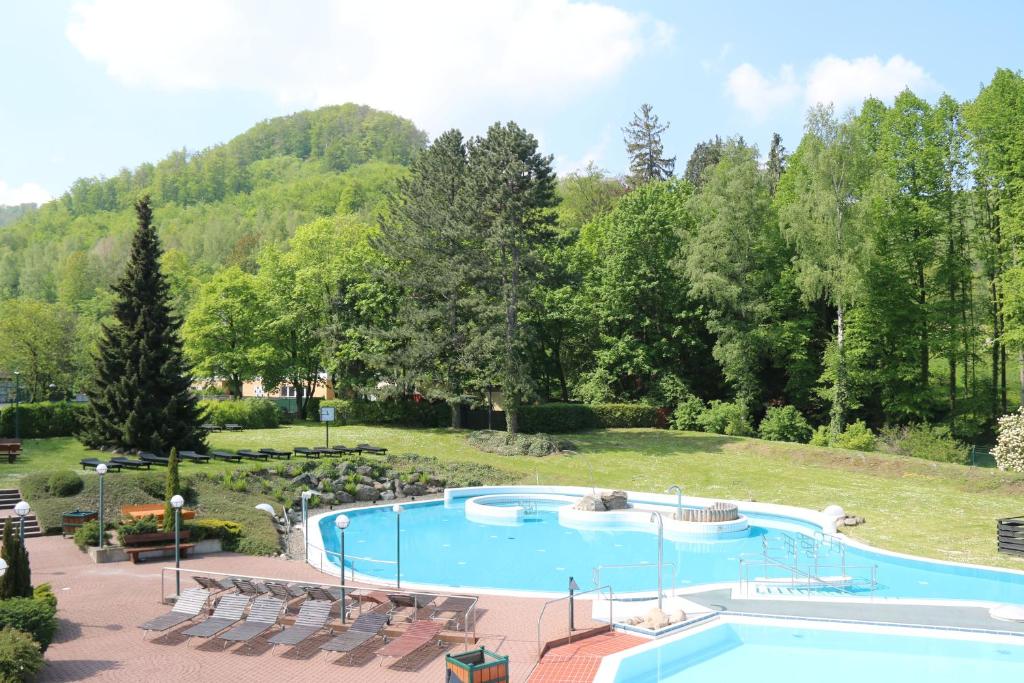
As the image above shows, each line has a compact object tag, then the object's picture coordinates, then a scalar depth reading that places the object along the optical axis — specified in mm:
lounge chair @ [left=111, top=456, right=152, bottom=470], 28219
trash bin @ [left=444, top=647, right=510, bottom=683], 10430
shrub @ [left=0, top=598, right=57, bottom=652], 11641
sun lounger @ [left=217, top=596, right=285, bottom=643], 12859
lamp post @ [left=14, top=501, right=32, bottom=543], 14555
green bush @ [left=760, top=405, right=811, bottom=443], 43438
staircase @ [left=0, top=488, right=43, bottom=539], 22330
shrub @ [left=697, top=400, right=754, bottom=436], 43794
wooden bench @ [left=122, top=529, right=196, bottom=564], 19531
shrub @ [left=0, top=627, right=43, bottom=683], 10602
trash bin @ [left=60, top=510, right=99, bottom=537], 22125
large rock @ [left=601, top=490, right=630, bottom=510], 27594
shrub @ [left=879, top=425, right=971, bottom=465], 35594
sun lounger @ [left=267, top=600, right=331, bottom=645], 12787
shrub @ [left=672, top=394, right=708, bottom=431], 45938
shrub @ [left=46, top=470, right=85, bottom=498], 24562
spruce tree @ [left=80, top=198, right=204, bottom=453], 31281
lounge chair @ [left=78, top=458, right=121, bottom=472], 27984
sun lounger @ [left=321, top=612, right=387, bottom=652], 12352
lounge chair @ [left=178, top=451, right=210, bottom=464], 30938
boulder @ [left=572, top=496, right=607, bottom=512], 27234
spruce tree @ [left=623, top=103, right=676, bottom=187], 80562
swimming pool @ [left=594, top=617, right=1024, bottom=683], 12828
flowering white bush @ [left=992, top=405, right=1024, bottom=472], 30803
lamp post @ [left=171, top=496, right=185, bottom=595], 15689
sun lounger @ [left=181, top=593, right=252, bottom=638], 13141
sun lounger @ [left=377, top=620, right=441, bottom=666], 12375
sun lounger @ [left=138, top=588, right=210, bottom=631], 13445
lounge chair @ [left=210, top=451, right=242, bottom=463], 32281
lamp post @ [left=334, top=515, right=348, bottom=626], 13898
